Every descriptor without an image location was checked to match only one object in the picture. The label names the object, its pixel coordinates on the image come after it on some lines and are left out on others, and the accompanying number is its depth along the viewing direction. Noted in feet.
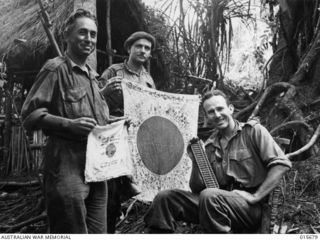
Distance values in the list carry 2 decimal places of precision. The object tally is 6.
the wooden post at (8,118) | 20.92
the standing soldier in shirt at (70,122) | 7.66
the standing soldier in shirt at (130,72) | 11.00
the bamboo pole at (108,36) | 17.17
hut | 16.78
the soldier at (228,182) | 8.39
